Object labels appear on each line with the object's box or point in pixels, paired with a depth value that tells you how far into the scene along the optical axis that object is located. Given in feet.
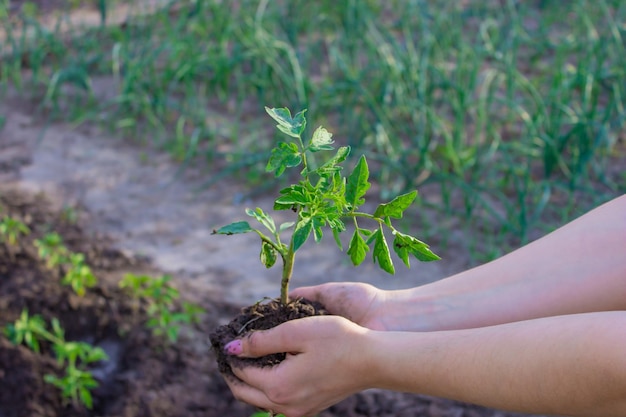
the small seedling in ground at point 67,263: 7.73
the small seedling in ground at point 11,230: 8.51
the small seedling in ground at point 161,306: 7.22
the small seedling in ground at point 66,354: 6.76
